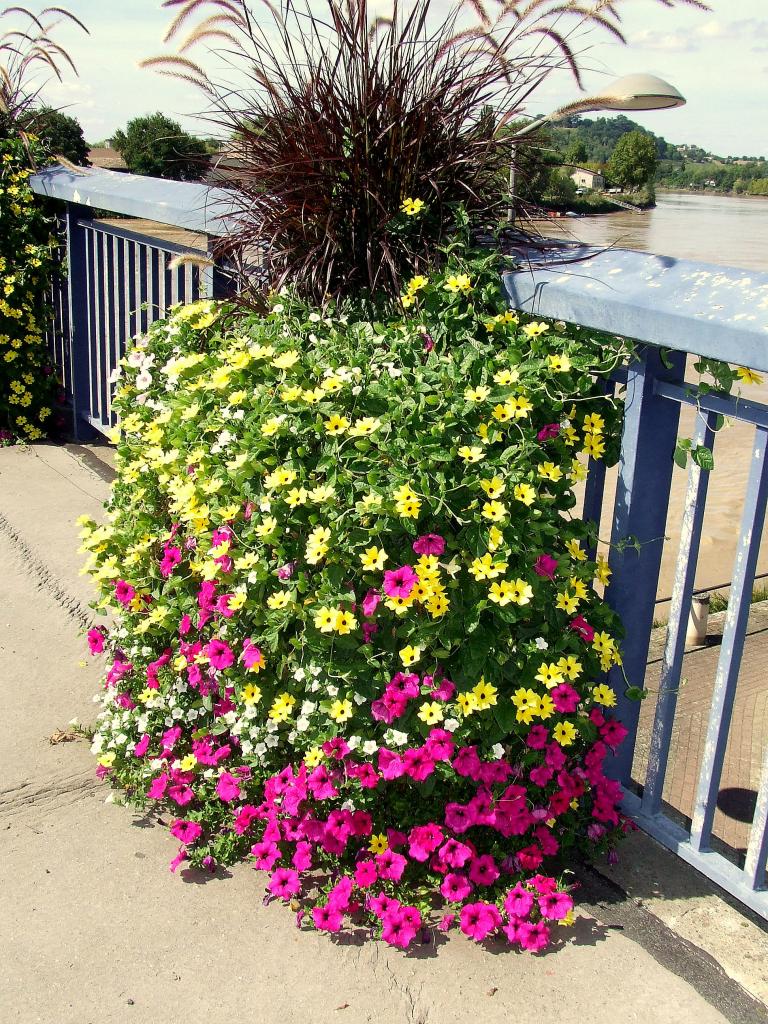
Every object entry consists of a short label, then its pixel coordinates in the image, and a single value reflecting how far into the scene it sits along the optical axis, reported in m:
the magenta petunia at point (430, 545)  2.20
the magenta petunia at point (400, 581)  2.16
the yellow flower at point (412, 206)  2.70
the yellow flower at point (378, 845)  2.33
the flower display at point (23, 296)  5.84
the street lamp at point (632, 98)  2.61
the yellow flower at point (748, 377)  2.12
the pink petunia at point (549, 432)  2.31
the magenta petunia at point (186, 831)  2.47
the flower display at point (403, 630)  2.21
